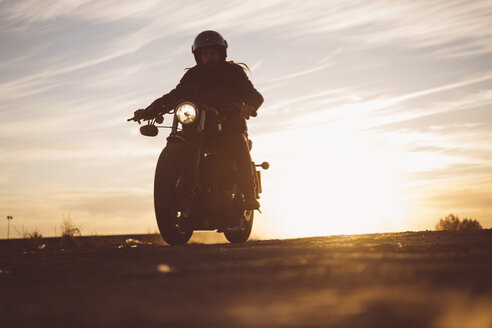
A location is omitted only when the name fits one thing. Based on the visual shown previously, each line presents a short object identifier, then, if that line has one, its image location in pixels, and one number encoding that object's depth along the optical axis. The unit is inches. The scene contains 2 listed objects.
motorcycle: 272.8
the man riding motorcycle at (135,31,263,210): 307.0
